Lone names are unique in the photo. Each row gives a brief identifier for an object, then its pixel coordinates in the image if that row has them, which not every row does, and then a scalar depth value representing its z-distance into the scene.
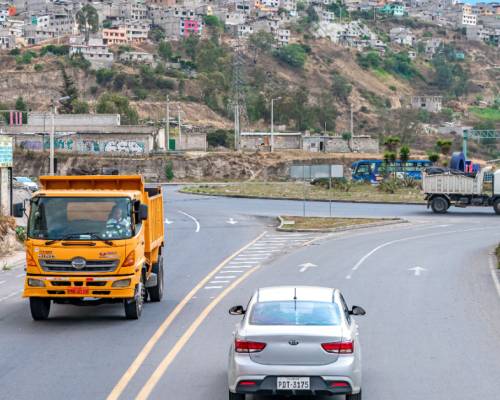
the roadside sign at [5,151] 42.72
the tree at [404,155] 81.13
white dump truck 57.75
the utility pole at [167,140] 109.96
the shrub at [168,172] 102.88
